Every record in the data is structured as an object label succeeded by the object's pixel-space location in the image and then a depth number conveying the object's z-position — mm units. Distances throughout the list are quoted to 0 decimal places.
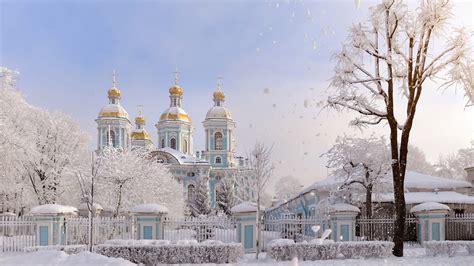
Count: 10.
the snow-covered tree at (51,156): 30000
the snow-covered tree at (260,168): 18641
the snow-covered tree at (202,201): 47562
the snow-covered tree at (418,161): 58250
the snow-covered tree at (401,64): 16812
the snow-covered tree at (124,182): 26709
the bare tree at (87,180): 29172
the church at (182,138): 63250
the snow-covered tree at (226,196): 48428
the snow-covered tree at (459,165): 58344
